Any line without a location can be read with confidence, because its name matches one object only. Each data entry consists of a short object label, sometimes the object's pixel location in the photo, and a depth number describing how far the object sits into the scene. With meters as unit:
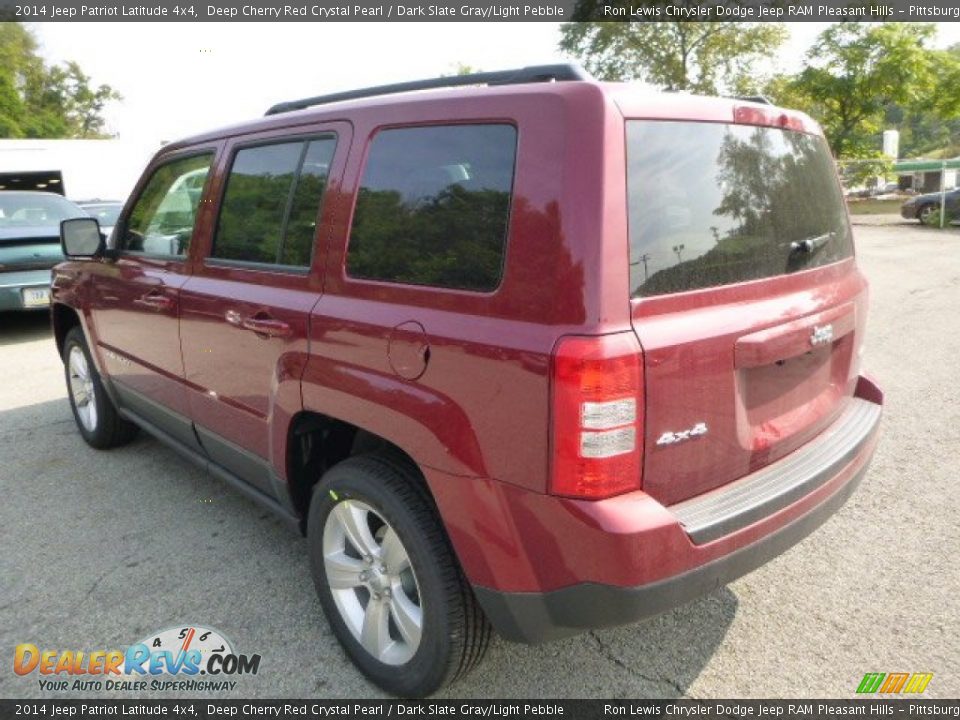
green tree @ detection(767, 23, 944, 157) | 26.72
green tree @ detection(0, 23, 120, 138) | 51.19
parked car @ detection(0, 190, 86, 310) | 7.84
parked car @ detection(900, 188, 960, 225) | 18.94
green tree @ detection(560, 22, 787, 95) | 33.56
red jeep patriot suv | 1.81
